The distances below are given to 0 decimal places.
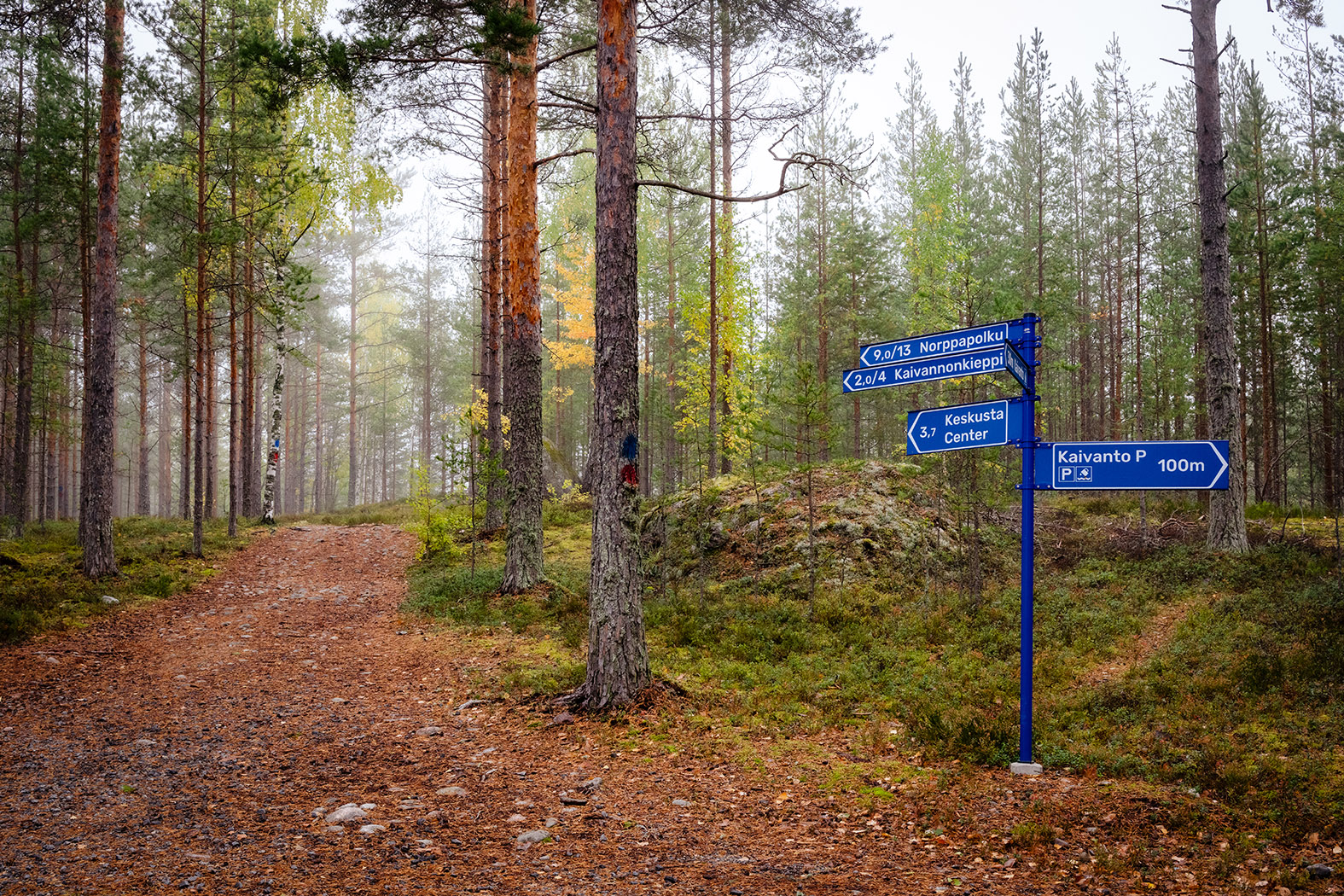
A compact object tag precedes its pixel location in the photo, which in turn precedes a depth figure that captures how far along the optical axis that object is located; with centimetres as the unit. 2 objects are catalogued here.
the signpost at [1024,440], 473
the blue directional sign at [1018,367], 515
